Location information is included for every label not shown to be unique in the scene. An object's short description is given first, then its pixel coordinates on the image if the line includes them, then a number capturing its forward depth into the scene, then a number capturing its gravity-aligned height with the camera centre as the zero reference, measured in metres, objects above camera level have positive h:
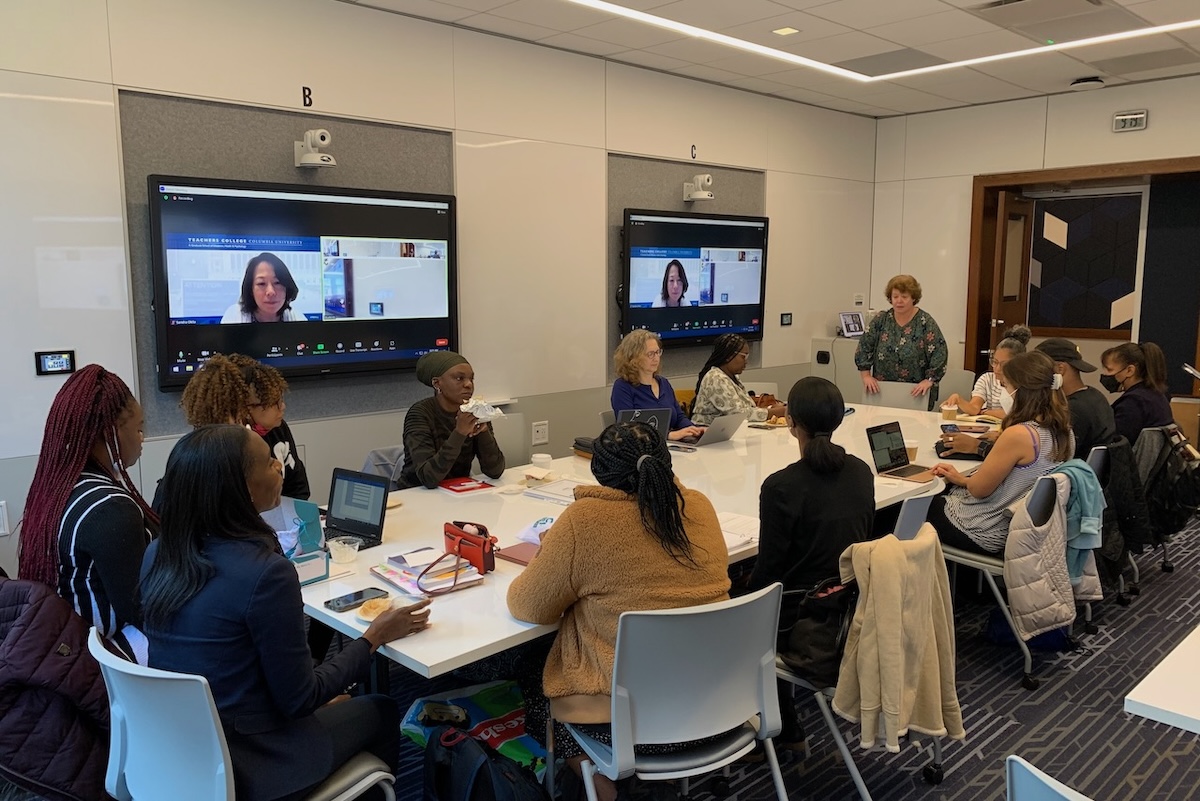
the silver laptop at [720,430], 4.39 -0.73
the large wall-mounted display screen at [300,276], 4.07 +0.06
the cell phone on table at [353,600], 2.26 -0.82
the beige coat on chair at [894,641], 2.32 -0.96
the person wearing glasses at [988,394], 5.33 -0.67
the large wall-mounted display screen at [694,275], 6.24 +0.09
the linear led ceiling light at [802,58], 4.87 +1.55
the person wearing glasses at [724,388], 5.02 -0.58
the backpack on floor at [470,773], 2.09 -1.19
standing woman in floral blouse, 6.22 -0.41
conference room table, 2.10 -0.82
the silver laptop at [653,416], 4.02 -0.60
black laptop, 2.79 -0.72
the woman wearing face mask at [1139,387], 4.50 -0.53
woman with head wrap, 3.46 -0.60
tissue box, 2.47 -0.81
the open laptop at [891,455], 3.77 -0.74
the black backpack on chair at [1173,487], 4.23 -0.98
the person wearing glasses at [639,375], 4.68 -0.47
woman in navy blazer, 1.75 -0.65
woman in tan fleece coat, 2.07 -0.67
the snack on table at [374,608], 2.21 -0.83
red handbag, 2.52 -0.77
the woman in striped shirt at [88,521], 2.11 -0.57
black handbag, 2.49 -1.01
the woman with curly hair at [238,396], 2.88 -0.36
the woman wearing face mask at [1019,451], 3.48 -0.66
